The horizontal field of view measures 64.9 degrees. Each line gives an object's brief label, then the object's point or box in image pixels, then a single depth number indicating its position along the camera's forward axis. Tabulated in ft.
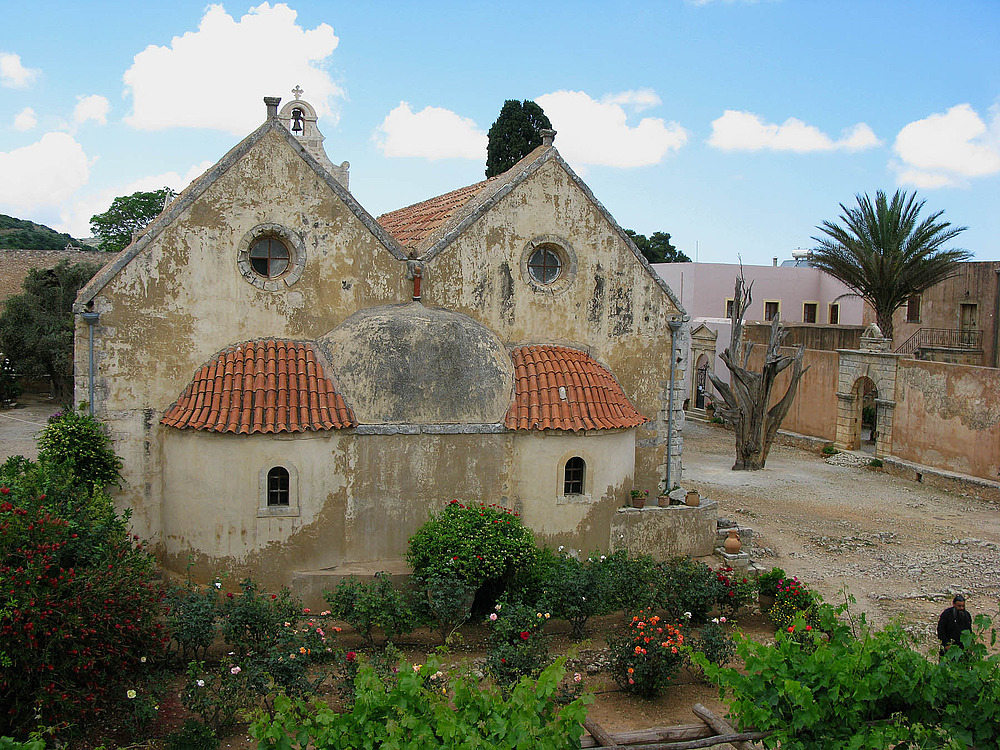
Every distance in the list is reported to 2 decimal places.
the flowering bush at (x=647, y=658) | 36.09
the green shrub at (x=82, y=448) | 42.04
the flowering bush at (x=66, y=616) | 28.14
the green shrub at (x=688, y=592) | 42.50
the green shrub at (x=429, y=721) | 23.12
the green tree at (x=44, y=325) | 113.09
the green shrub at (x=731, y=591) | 44.09
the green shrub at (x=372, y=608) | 39.09
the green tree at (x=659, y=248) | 218.18
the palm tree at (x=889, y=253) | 106.42
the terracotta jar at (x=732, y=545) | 52.31
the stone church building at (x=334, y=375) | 44.24
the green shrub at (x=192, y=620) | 35.17
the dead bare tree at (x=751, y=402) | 91.15
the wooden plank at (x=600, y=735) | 25.96
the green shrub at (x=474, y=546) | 41.63
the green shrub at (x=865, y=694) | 25.12
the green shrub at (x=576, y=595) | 41.45
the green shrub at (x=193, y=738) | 28.73
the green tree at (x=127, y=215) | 193.88
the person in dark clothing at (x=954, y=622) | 36.99
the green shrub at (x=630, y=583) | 42.09
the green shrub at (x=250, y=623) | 35.99
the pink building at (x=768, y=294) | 144.46
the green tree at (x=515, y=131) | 94.38
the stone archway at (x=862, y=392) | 92.94
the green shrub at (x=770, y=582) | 46.42
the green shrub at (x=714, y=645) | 37.42
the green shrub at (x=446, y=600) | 39.65
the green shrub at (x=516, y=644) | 34.86
